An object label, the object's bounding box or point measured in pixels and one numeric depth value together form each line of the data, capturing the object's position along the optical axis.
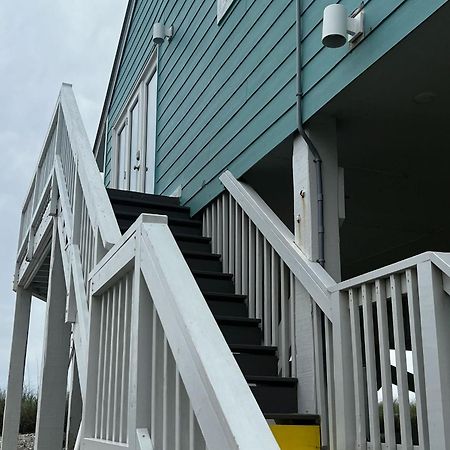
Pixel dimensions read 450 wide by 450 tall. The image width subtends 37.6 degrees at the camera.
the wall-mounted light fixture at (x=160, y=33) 6.59
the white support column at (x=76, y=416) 5.30
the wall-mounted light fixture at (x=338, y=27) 3.11
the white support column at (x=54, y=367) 3.96
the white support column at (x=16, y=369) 6.13
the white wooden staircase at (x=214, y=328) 1.66
